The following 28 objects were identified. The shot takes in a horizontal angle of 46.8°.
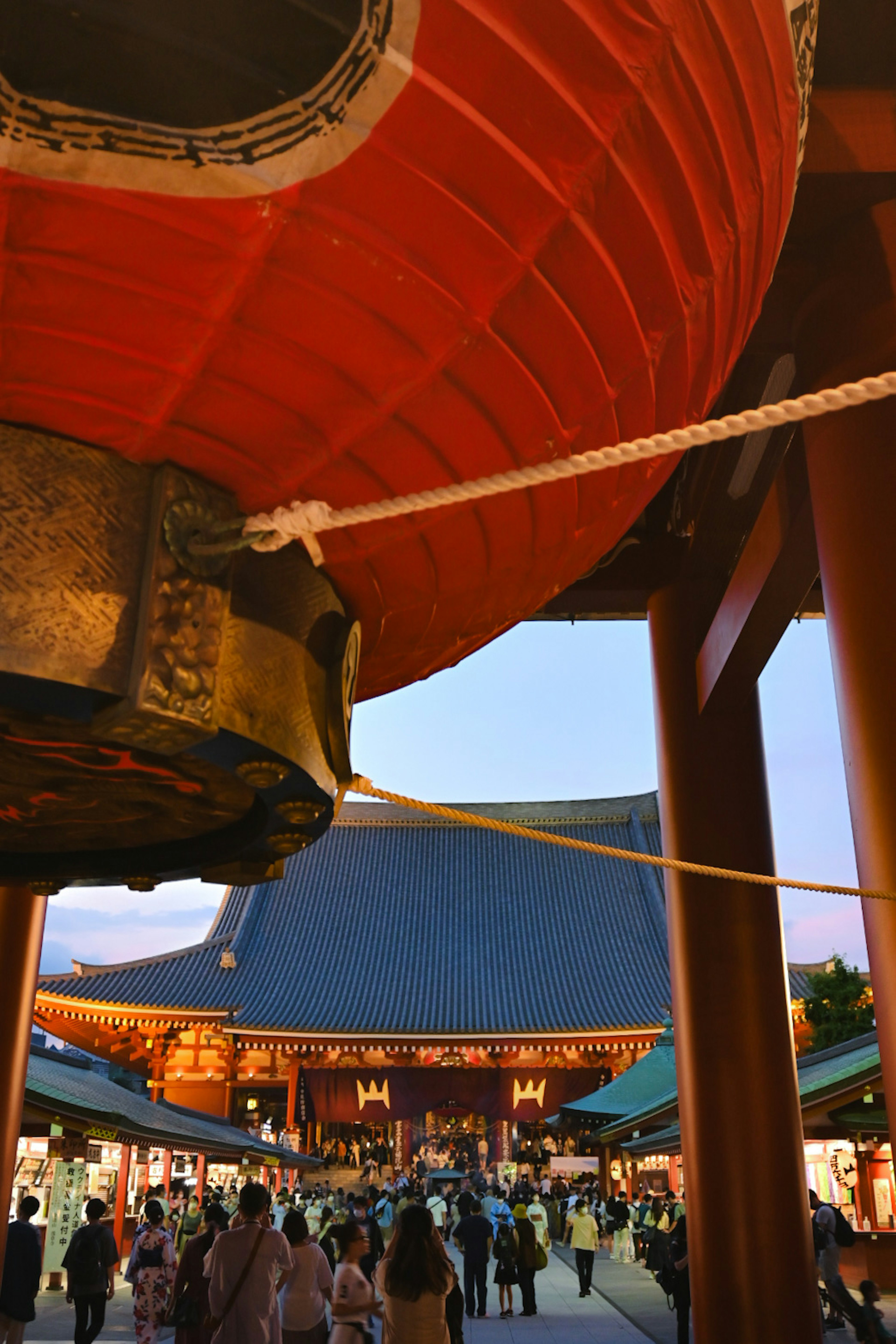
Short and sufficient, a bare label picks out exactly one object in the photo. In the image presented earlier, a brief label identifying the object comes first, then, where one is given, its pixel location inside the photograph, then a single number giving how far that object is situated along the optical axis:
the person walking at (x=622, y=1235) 16.06
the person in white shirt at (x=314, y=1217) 13.45
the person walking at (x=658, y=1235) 10.78
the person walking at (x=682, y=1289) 7.71
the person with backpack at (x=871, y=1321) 5.74
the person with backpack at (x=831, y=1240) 7.48
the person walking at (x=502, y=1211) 11.75
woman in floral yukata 6.93
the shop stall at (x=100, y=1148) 9.07
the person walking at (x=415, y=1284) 3.79
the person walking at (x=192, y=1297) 5.37
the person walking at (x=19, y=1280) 5.93
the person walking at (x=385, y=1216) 12.87
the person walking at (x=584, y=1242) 11.95
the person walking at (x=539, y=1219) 11.90
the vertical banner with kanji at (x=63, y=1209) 10.38
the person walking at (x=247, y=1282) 4.18
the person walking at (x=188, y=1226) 10.98
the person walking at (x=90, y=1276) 7.00
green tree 18.25
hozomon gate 0.90
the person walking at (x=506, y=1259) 10.47
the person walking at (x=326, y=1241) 10.54
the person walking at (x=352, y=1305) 4.32
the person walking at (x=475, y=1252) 9.91
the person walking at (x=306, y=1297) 4.88
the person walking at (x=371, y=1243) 9.70
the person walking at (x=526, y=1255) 10.20
